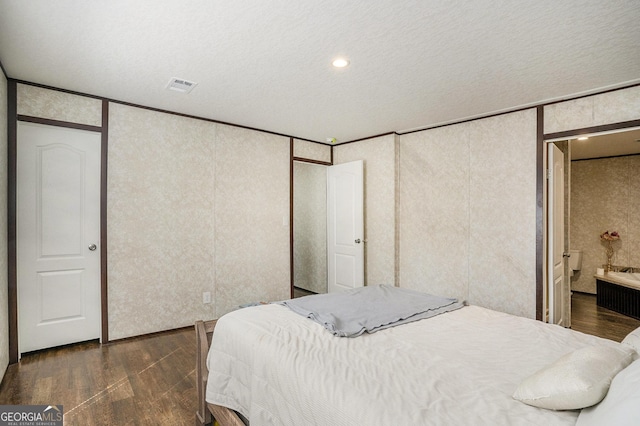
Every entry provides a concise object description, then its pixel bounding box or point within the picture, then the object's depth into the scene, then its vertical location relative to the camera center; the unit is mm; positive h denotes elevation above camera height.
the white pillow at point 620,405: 787 -490
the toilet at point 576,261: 6020 -878
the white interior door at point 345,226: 4863 -211
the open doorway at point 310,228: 5703 -280
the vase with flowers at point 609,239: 5680 -471
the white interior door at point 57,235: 3023 -212
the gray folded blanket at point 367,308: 1910 -637
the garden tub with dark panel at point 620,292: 4449 -1134
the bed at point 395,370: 1098 -651
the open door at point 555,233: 3396 -221
